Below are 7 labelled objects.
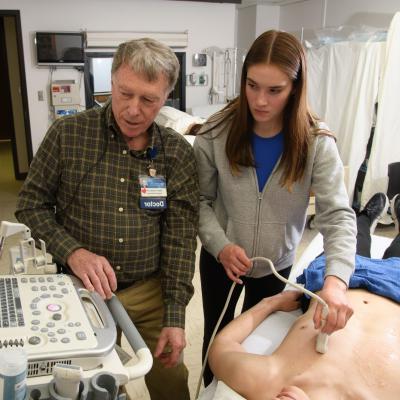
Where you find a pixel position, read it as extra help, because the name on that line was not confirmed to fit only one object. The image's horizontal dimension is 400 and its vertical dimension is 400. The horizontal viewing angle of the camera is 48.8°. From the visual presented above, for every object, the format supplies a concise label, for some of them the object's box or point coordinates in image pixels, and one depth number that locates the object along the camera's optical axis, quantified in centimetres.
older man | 114
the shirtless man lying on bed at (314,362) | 116
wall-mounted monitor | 432
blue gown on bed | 151
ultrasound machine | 71
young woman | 123
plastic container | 63
